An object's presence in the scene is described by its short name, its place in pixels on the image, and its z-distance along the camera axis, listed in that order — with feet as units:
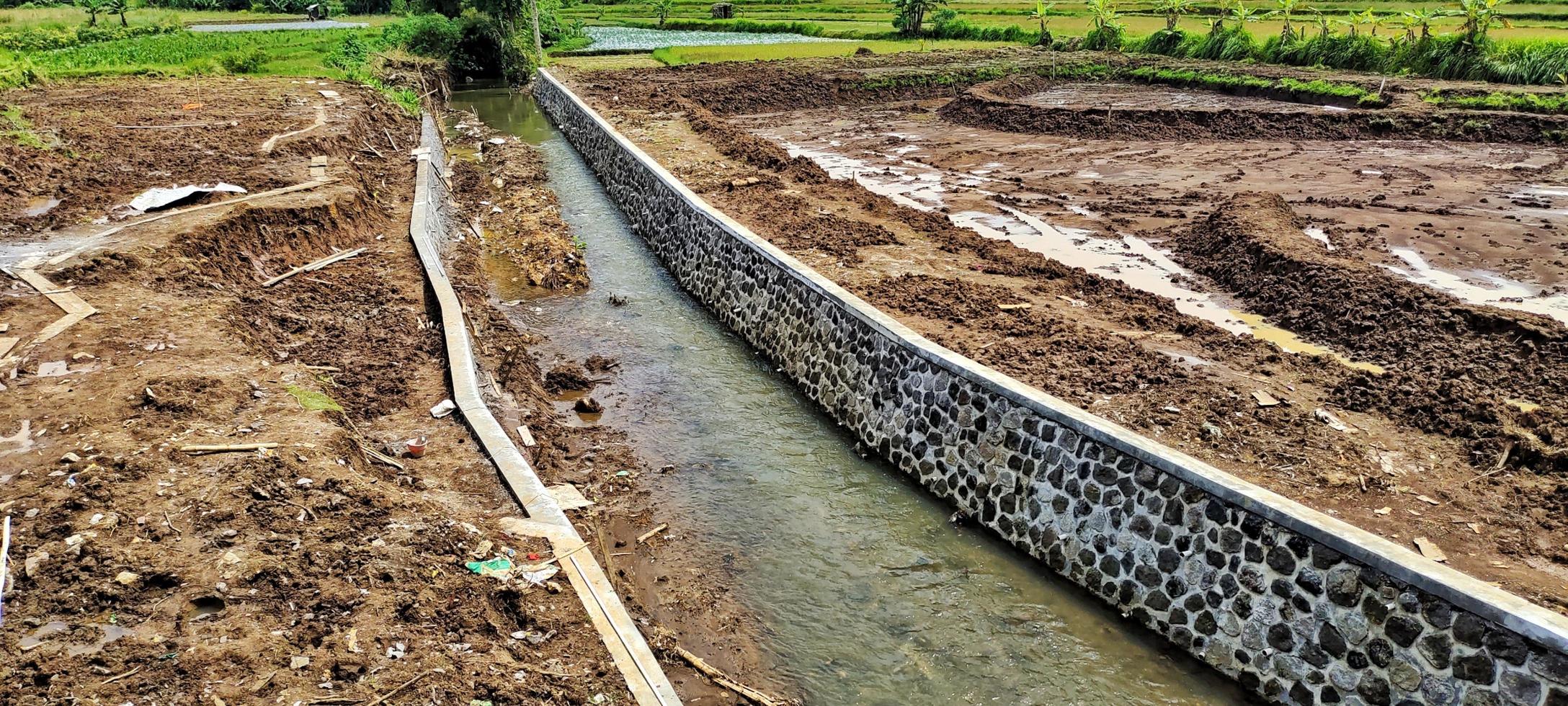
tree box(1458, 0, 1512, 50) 103.96
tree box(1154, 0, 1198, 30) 151.33
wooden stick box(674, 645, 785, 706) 25.25
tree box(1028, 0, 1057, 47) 163.02
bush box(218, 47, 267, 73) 110.01
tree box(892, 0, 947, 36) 173.88
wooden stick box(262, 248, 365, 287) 47.42
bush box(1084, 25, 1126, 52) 154.92
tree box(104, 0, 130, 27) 164.55
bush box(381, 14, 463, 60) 150.30
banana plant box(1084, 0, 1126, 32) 152.76
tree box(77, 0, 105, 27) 158.20
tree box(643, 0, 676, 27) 219.00
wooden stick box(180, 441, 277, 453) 26.73
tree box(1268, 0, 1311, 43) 127.03
